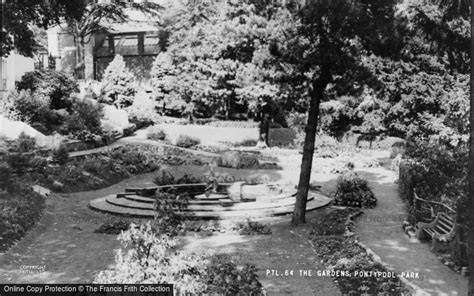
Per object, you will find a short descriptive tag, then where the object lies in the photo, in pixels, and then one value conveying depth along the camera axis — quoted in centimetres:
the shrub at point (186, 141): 2131
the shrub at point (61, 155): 1447
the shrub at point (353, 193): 1501
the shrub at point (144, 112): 2191
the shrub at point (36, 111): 1681
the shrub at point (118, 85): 1788
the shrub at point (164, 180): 1606
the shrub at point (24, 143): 1190
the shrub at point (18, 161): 1077
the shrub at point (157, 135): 2117
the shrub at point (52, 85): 1798
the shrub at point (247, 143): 2211
